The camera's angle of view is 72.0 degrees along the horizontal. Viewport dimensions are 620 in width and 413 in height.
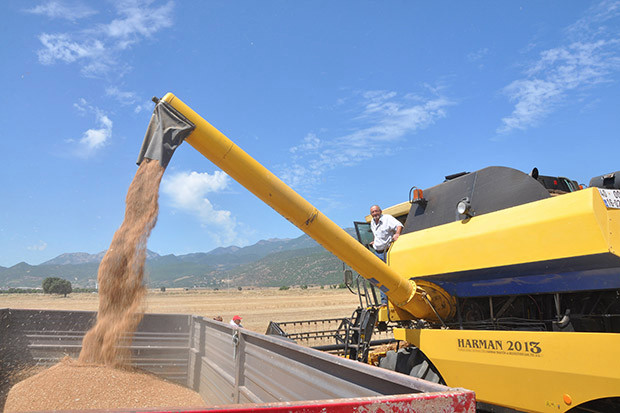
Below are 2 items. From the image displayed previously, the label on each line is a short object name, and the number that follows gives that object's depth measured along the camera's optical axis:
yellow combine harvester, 3.21
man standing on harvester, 5.54
